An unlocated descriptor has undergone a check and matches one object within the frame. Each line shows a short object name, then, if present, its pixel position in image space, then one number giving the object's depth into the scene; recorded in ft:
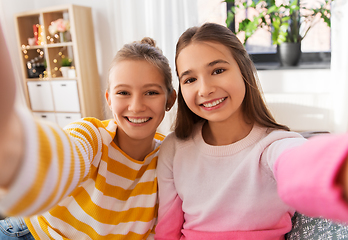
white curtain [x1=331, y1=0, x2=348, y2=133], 8.62
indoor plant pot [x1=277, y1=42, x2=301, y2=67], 10.20
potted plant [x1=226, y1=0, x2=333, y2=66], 9.75
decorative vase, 12.25
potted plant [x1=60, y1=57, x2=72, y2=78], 12.55
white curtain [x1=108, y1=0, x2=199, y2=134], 10.61
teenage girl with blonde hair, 3.37
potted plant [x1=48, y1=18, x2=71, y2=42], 11.98
